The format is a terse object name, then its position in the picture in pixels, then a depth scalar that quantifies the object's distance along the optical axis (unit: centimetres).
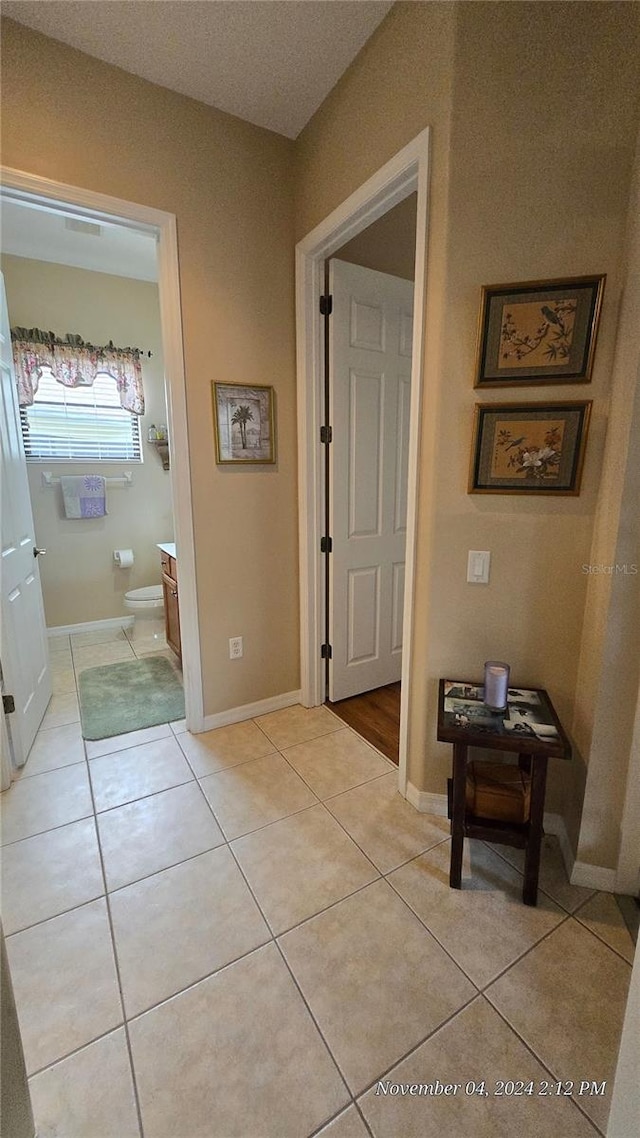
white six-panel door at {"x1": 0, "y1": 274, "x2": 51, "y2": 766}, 201
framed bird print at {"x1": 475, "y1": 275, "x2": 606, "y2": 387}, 132
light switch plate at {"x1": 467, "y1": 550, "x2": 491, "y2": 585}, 155
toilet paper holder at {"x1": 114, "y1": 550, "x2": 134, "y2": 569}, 375
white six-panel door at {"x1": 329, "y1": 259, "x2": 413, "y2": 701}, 228
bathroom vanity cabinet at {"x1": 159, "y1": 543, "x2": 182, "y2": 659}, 299
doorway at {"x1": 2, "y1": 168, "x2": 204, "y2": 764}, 170
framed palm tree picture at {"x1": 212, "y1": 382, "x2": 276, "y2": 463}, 213
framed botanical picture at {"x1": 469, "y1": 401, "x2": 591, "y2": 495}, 139
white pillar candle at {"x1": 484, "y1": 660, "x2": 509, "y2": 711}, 145
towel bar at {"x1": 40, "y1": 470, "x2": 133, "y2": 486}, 345
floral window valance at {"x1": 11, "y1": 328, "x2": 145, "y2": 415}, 321
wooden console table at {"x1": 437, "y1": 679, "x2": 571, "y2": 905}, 132
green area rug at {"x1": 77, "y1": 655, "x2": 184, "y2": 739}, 240
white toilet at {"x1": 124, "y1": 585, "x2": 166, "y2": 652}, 359
